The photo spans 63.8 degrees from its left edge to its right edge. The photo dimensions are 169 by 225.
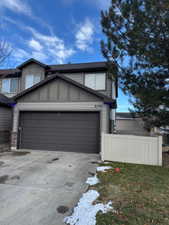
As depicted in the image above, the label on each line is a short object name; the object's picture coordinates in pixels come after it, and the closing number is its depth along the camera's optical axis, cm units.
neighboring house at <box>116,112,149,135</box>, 2446
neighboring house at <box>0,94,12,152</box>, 885
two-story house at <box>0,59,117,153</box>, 793
